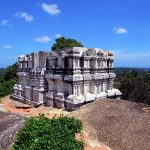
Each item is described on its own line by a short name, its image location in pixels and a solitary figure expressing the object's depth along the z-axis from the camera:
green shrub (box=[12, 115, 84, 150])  4.99
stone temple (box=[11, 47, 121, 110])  8.55
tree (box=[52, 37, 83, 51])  17.98
